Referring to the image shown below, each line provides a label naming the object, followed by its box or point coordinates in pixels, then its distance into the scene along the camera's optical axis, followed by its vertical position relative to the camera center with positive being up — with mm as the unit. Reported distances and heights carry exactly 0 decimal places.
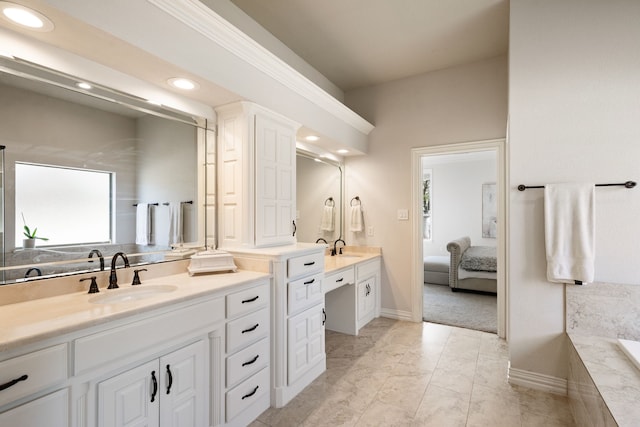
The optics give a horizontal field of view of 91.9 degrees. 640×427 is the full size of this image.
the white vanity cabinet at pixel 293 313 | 2057 -705
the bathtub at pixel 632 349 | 1716 -790
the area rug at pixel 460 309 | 3623 -1256
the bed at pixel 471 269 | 4777 -854
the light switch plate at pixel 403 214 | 3751 +15
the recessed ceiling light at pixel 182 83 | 1876 +819
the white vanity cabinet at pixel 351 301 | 3279 -944
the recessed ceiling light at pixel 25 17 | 1245 +831
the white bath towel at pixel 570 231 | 2098 -109
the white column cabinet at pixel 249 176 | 2246 +299
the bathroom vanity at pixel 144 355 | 1043 -594
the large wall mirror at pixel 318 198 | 3305 +203
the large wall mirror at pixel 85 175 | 1432 +221
